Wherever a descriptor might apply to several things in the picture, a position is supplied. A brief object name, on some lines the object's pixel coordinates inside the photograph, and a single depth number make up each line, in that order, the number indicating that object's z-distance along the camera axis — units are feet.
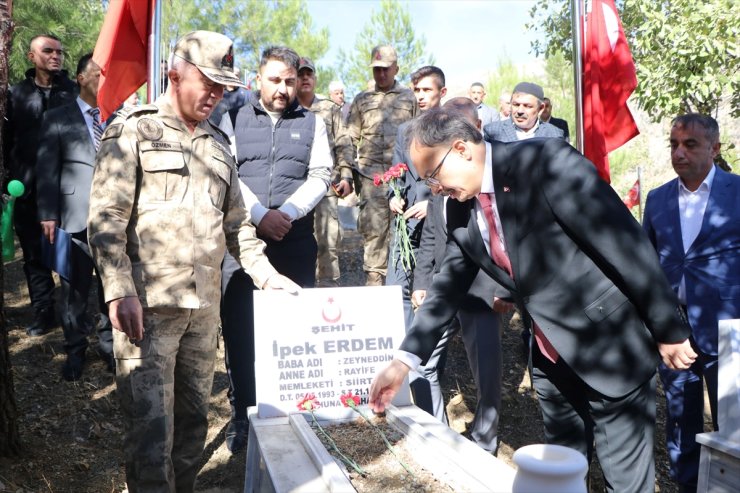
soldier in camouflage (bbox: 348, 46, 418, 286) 21.18
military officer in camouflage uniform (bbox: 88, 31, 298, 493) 9.61
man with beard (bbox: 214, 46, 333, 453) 14.65
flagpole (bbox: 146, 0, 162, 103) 16.55
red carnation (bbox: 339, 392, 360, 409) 11.02
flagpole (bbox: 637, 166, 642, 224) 30.06
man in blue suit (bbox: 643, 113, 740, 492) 13.00
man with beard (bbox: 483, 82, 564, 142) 18.86
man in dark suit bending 8.16
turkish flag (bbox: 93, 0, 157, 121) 16.35
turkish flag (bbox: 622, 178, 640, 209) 31.71
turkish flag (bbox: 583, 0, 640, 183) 19.22
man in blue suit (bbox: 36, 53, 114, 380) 17.26
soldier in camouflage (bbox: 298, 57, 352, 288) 20.63
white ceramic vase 5.16
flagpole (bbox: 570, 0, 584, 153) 18.98
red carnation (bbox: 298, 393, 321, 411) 10.83
